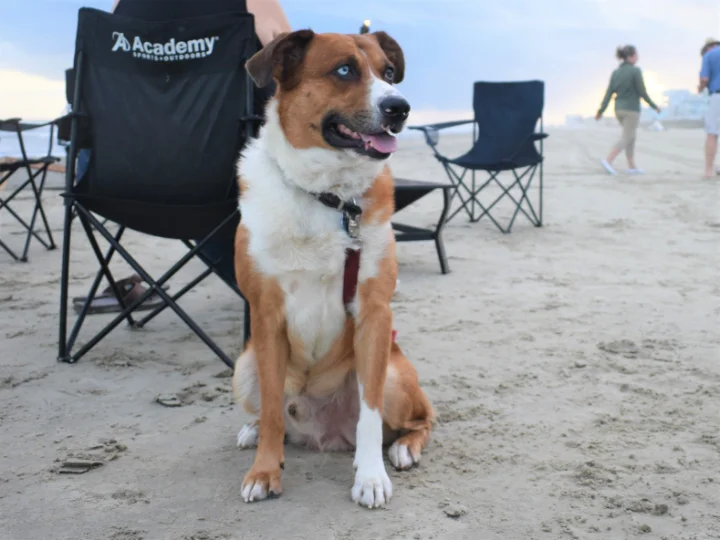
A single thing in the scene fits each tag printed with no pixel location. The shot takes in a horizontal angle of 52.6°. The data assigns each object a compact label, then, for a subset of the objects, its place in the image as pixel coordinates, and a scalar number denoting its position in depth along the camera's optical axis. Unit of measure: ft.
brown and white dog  6.93
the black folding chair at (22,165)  17.67
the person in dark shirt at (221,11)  10.59
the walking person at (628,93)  36.06
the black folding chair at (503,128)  22.02
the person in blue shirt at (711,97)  31.89
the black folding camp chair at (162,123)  9.96
